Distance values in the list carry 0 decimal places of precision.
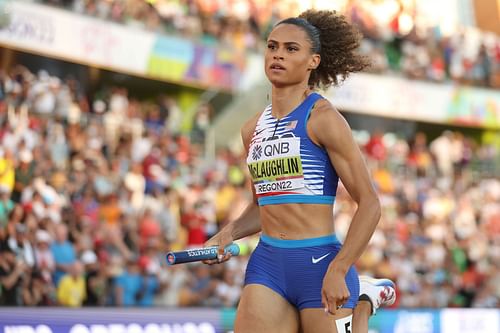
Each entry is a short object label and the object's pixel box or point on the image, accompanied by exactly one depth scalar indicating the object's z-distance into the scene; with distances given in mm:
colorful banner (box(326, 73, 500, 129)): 24094
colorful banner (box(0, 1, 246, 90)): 17141
